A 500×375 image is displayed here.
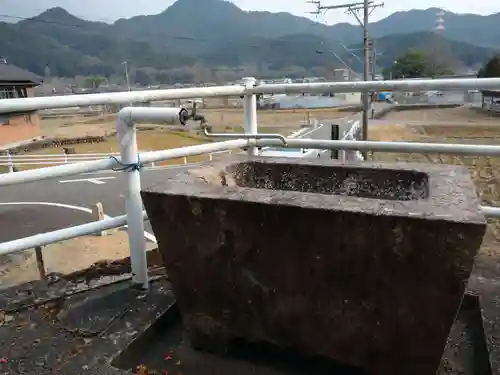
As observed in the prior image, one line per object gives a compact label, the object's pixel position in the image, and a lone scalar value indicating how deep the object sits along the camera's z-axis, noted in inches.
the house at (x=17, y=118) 1213.1
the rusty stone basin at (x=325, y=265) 51.7
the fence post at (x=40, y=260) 123.2
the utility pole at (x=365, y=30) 709.7
